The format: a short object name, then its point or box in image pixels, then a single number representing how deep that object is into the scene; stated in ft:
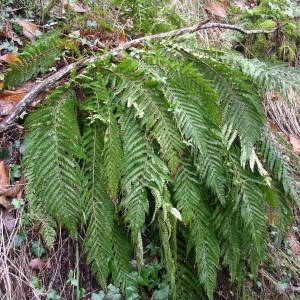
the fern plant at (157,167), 6.12
